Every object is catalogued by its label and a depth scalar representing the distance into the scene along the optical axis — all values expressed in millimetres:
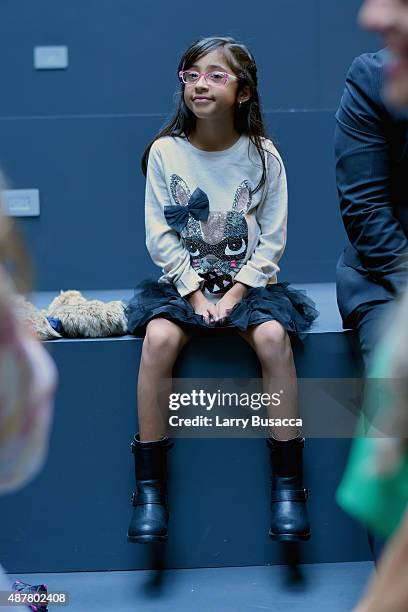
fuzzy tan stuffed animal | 4908
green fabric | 2024
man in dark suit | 4435
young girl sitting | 4684
